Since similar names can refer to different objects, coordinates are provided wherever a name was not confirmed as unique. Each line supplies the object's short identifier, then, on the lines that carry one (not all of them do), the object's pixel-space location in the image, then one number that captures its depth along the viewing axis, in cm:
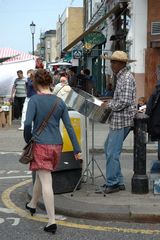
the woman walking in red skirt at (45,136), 552
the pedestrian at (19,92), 1689
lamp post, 4141
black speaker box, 690
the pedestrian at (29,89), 1390
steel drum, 675
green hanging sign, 2316
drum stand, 700
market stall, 1630
